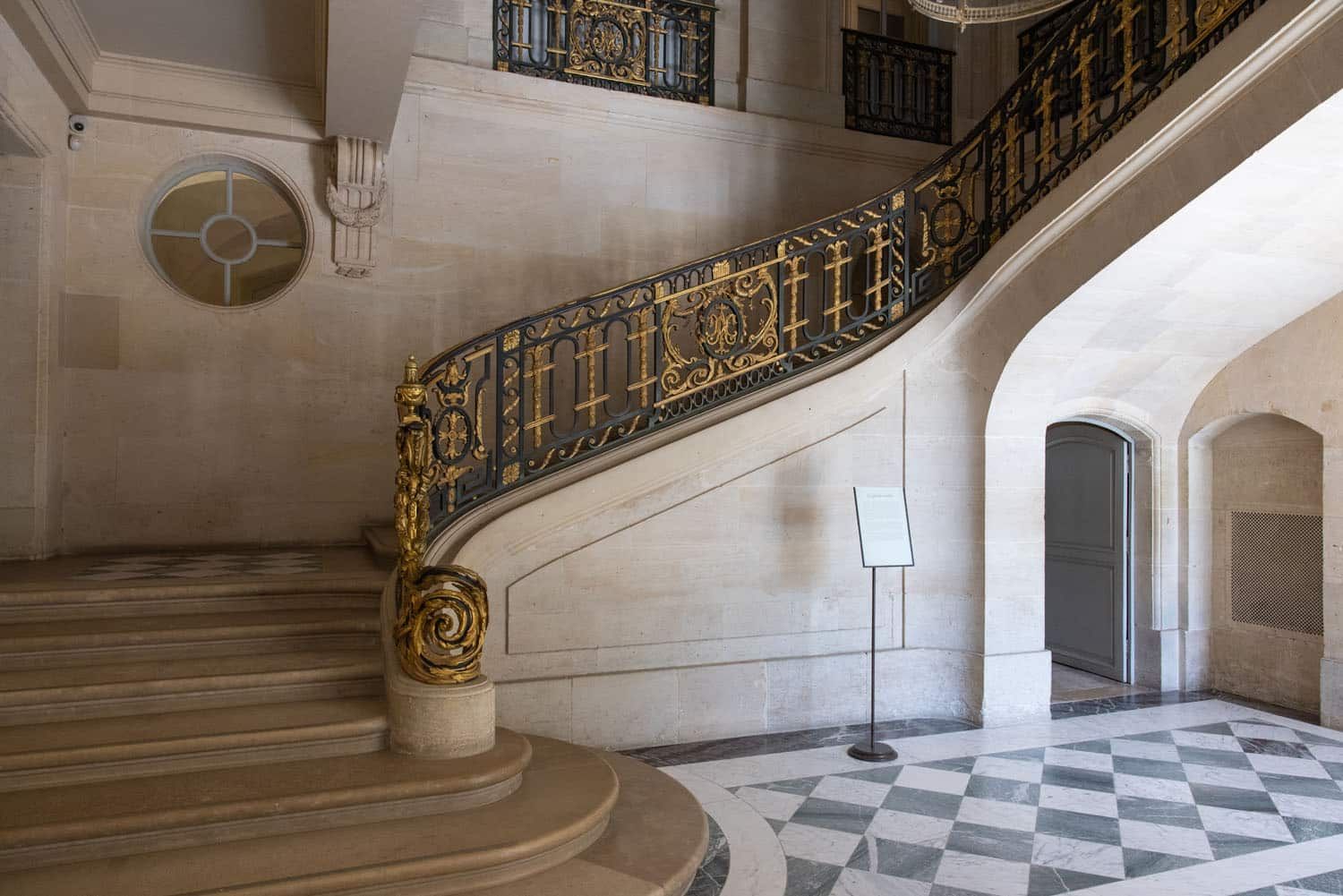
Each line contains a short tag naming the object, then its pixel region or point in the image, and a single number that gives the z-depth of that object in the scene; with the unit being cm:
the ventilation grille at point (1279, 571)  583
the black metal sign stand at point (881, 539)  469
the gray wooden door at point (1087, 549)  668
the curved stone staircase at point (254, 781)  288
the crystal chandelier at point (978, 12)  448
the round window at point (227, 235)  614
